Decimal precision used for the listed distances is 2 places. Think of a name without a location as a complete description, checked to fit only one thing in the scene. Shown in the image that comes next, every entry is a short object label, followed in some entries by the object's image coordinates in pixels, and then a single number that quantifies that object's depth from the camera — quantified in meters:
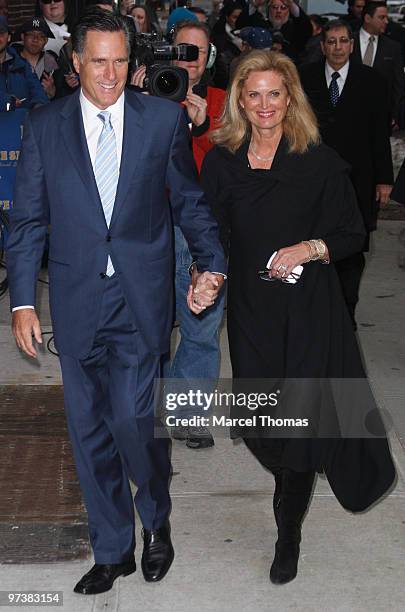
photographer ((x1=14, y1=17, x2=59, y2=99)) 11.20
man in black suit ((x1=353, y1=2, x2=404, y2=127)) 12.05
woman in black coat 4.50
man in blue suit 4.10
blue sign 9.44
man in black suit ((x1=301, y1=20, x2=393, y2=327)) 7.29
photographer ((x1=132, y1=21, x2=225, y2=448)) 5.61
